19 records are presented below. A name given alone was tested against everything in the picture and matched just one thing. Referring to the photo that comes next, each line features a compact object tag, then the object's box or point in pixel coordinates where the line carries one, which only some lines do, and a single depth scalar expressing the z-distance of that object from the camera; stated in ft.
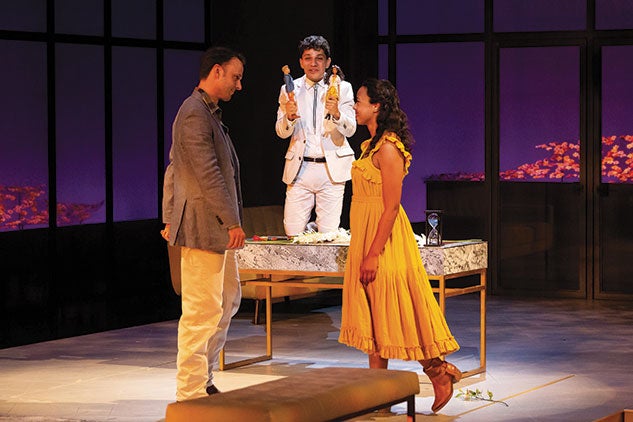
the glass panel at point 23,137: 40.81
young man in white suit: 39.28
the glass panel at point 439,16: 53.11
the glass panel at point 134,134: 44.85
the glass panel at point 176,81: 46.78
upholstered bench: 21.61
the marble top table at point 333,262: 32.47
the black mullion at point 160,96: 46.27
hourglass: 33.13
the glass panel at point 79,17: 42.45
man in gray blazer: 28.34
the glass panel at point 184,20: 46.82
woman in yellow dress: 29.45
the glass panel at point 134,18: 44.59
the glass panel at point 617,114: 51.04
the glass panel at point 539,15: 51.73
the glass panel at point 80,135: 42.67
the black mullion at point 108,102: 44.23
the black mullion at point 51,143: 42.05
